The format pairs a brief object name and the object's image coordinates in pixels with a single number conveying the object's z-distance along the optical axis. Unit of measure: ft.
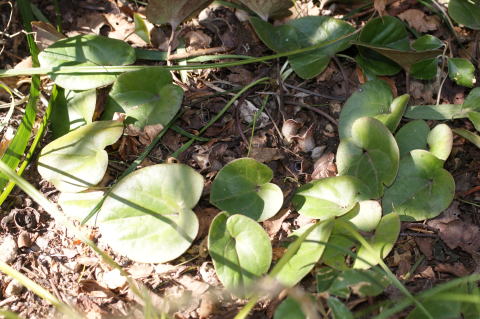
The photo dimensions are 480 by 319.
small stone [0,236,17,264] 2.78
